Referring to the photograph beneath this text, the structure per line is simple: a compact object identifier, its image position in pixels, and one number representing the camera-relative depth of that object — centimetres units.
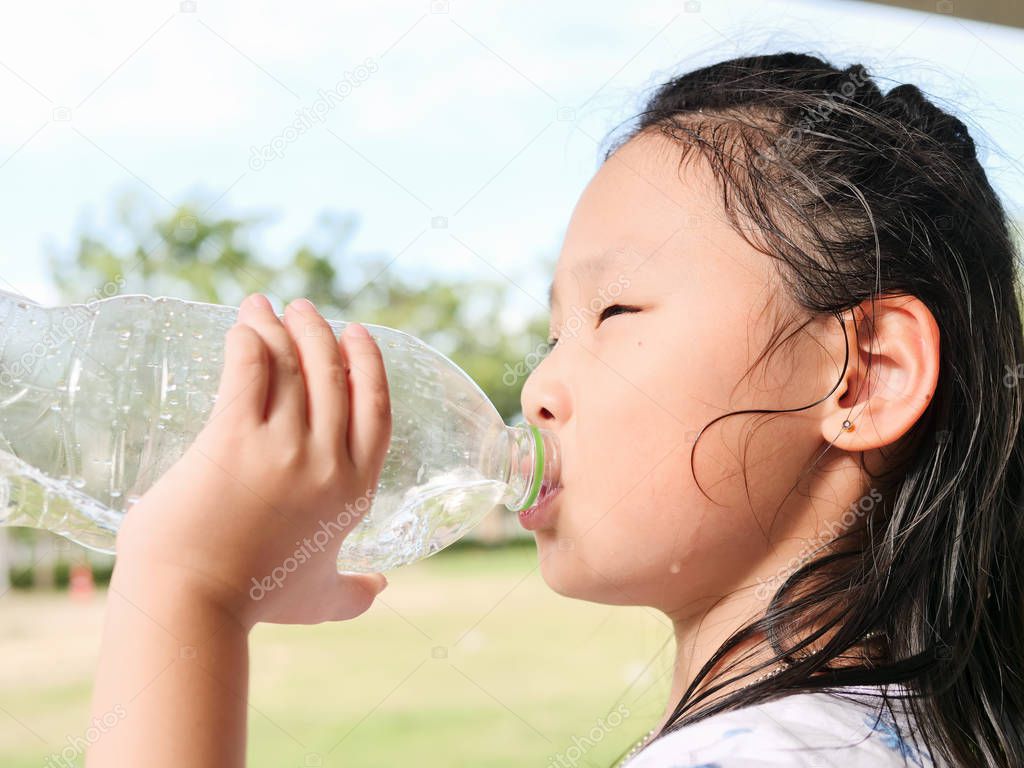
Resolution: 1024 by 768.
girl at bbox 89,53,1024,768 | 61
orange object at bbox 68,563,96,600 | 782
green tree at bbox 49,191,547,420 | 724
